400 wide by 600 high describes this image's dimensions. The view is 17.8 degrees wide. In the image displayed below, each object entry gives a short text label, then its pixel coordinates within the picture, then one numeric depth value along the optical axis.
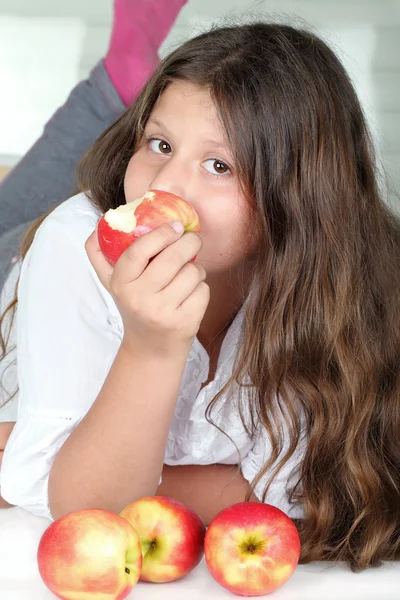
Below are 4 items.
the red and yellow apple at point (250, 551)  0.98
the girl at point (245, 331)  1.12
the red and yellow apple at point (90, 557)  0.93
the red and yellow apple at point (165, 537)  1.00
